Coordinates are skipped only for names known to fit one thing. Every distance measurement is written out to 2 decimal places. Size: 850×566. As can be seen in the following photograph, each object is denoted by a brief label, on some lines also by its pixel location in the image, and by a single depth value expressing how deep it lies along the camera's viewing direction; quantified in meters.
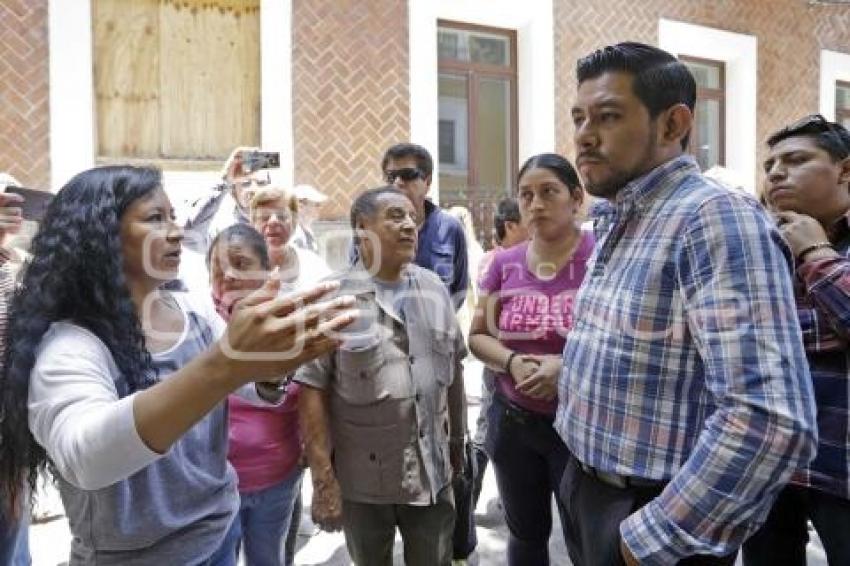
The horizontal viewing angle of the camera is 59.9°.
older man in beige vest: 2.52
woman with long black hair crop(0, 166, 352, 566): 1.19
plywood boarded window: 6.77
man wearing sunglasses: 3.90
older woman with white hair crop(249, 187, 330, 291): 3.43
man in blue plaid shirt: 1.40
